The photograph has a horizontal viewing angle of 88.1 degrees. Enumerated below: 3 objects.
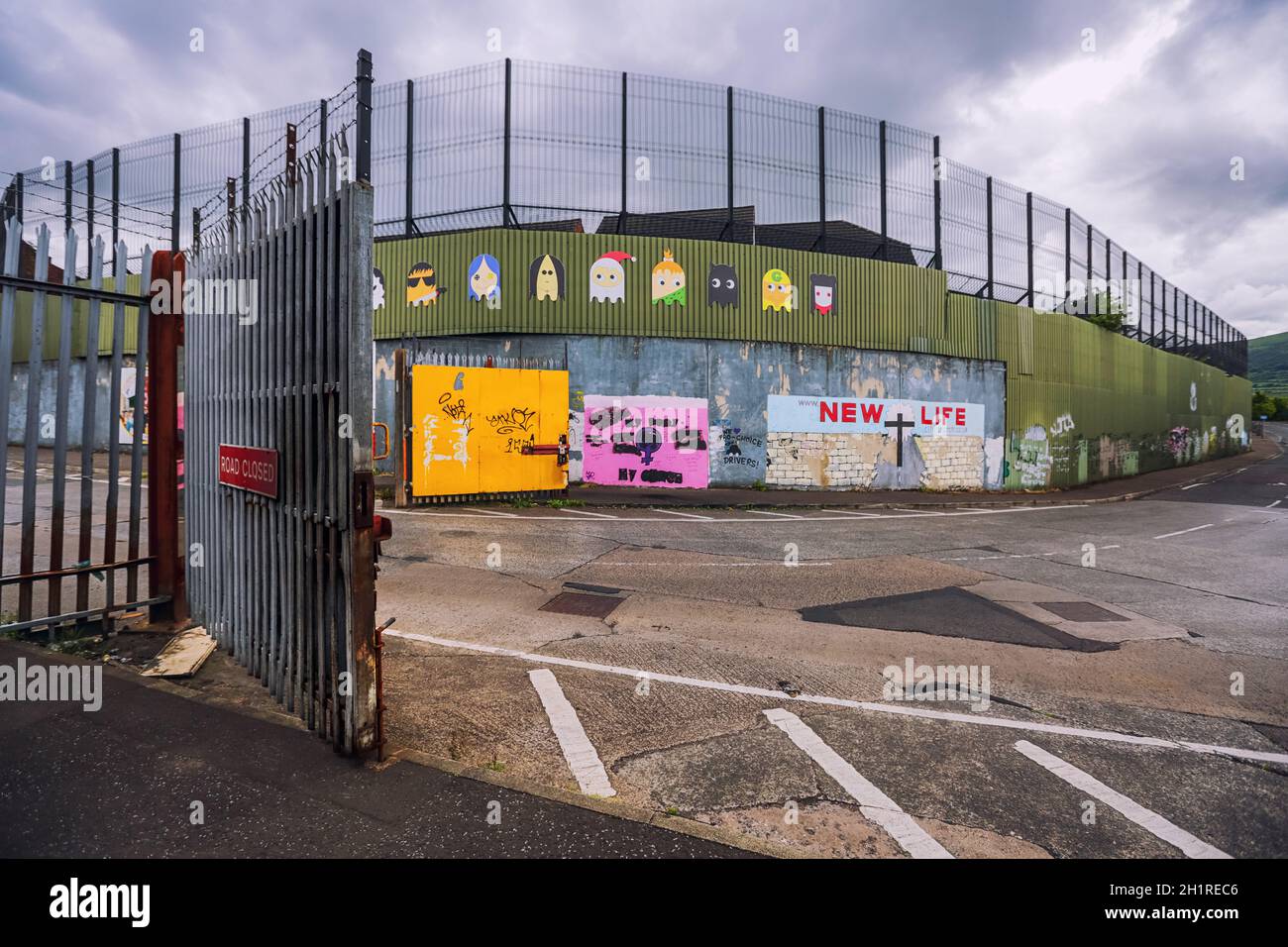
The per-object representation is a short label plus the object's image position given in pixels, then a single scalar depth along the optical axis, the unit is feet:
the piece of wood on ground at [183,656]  14.99
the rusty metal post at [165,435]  18.07
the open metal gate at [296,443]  10.93
